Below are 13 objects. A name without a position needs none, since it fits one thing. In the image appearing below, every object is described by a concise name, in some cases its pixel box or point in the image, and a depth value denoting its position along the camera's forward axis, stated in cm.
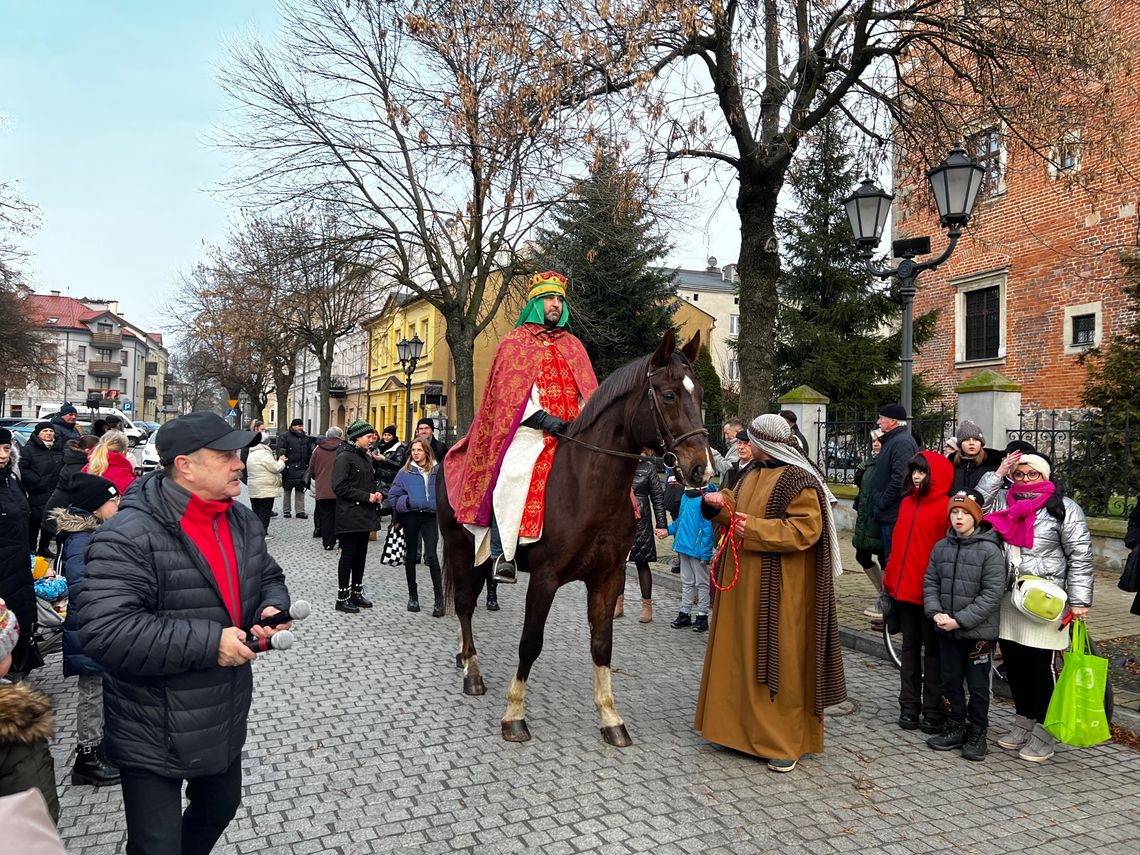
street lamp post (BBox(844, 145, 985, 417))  782
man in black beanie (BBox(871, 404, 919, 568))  689
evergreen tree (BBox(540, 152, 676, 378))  2111
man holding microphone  229
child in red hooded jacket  520
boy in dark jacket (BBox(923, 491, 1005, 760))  472
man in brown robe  443
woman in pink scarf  463
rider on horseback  508
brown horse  476
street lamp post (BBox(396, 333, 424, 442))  2258
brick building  1847
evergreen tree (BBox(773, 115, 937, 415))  1952
